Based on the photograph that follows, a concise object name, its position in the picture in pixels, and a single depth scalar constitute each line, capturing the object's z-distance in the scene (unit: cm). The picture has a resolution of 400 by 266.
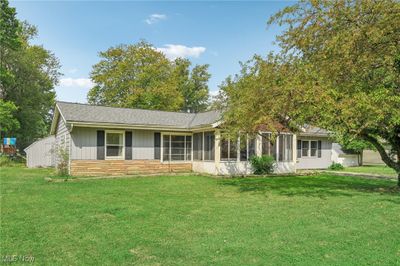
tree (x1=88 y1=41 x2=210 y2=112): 3659
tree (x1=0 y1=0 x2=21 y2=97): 2319
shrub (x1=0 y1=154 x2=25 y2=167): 2333
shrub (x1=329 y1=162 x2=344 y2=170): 2371
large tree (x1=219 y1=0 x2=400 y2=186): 921
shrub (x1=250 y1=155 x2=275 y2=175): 1761
